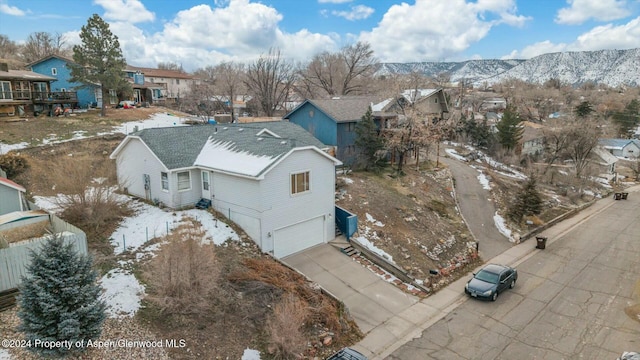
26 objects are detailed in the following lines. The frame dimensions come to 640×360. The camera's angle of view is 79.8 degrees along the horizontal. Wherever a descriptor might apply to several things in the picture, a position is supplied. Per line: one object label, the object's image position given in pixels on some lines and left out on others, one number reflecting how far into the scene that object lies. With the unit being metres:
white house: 19.67
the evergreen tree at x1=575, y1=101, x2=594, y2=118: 69.07
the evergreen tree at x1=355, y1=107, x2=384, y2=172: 32.69
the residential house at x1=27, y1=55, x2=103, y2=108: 44.97
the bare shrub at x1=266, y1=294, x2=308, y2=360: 12.86
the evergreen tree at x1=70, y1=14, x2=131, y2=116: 38.81
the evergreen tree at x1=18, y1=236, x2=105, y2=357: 9.74
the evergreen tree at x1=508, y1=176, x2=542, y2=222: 30.47
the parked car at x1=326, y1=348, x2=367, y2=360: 12.48
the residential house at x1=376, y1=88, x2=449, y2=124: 37.16
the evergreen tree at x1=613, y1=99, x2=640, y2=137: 86.69
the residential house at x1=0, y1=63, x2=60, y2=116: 35.91
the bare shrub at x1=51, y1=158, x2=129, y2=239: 18.34
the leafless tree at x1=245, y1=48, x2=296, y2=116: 59.56
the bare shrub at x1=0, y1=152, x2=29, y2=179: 23.94
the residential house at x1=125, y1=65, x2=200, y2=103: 58.63
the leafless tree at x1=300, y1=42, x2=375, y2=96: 64.12
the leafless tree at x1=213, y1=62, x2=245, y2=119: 65.81
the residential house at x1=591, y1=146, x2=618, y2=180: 53.12
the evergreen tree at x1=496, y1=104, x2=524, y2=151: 48.72
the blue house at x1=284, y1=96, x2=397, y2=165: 33.50
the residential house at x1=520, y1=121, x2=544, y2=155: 55.41
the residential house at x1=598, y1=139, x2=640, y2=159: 70.81
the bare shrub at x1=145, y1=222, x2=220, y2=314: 13.17
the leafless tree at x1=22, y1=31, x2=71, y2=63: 74.25
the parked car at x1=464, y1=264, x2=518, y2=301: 18.84
